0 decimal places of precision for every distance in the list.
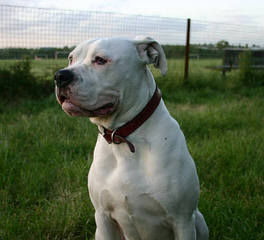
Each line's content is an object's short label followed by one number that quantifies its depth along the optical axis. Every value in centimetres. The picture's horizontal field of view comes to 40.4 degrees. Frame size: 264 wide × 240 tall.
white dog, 181
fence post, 805
